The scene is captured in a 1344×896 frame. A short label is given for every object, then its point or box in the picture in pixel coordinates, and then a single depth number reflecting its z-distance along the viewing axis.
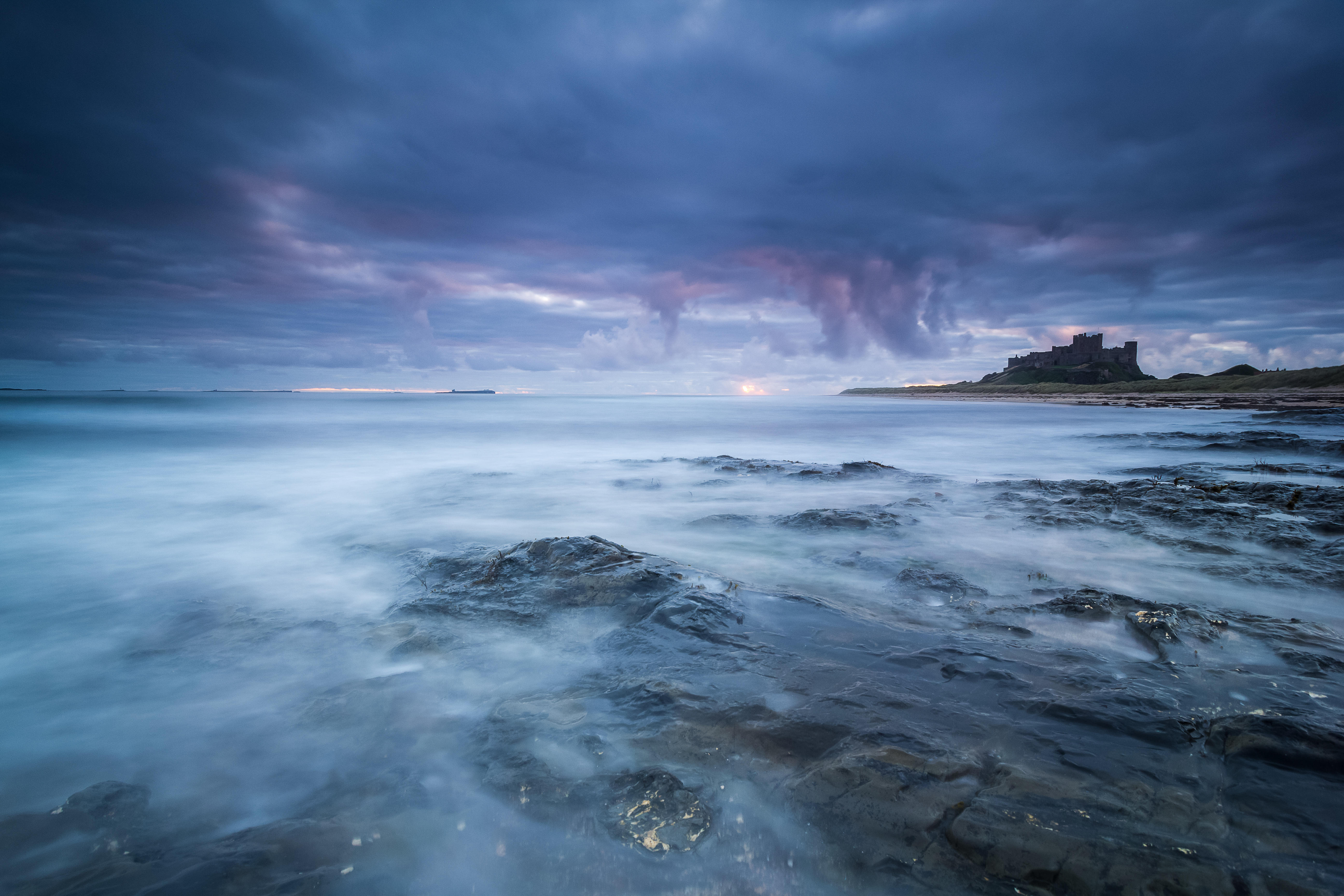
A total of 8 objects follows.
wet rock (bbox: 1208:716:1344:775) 2.44
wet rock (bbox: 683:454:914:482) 11.94
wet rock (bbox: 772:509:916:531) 7.22
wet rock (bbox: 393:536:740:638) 4.54
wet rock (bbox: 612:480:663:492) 11.47
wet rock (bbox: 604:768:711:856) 2.38
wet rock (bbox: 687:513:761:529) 7.79
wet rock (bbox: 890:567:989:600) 4.82
